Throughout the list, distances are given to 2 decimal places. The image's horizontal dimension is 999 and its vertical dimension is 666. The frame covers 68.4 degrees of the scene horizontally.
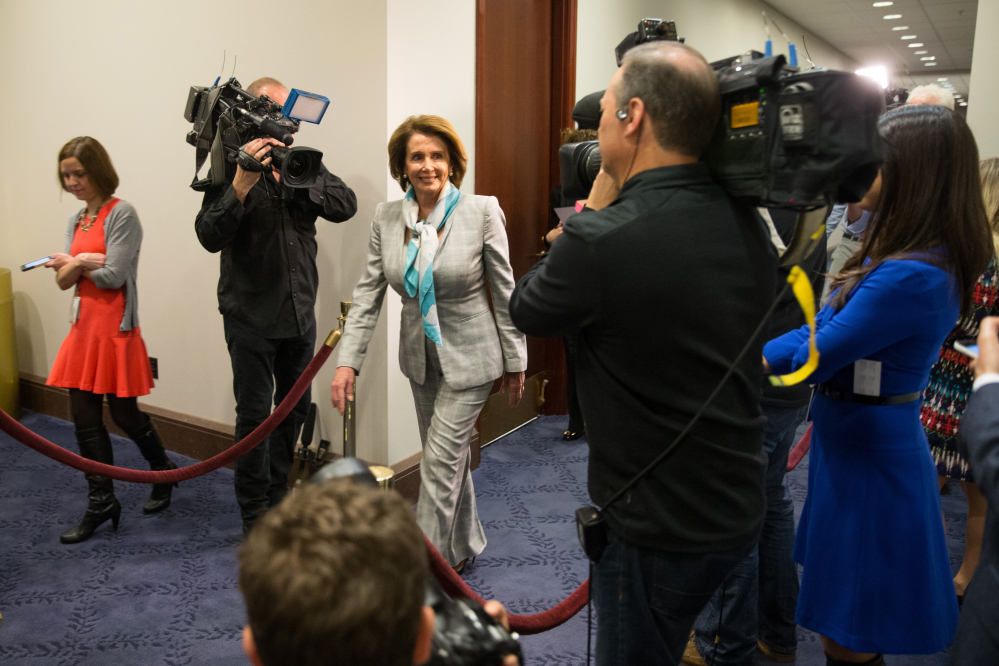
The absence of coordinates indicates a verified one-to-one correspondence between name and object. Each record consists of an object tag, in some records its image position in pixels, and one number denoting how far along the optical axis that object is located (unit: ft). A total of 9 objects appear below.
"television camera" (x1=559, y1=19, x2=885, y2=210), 3.52
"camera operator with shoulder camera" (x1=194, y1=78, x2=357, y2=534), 9.28
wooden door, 12.44
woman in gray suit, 8.13
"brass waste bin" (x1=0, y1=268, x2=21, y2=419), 14.48
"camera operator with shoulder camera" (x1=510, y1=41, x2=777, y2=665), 3.77
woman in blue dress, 4.86
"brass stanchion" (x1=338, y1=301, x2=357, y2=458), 8.75
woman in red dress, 9.87
